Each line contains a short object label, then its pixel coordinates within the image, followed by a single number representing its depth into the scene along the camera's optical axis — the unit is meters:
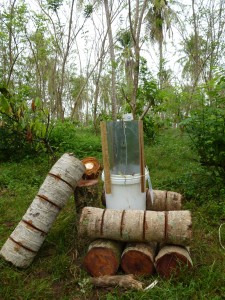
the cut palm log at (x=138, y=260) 2.45
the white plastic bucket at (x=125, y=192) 2.98
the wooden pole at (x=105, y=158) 3.02
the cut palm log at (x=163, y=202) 3.31
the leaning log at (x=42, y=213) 2.65
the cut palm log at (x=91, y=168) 3.33
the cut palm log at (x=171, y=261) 2.39
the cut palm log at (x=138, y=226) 2.43
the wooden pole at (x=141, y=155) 3.05
